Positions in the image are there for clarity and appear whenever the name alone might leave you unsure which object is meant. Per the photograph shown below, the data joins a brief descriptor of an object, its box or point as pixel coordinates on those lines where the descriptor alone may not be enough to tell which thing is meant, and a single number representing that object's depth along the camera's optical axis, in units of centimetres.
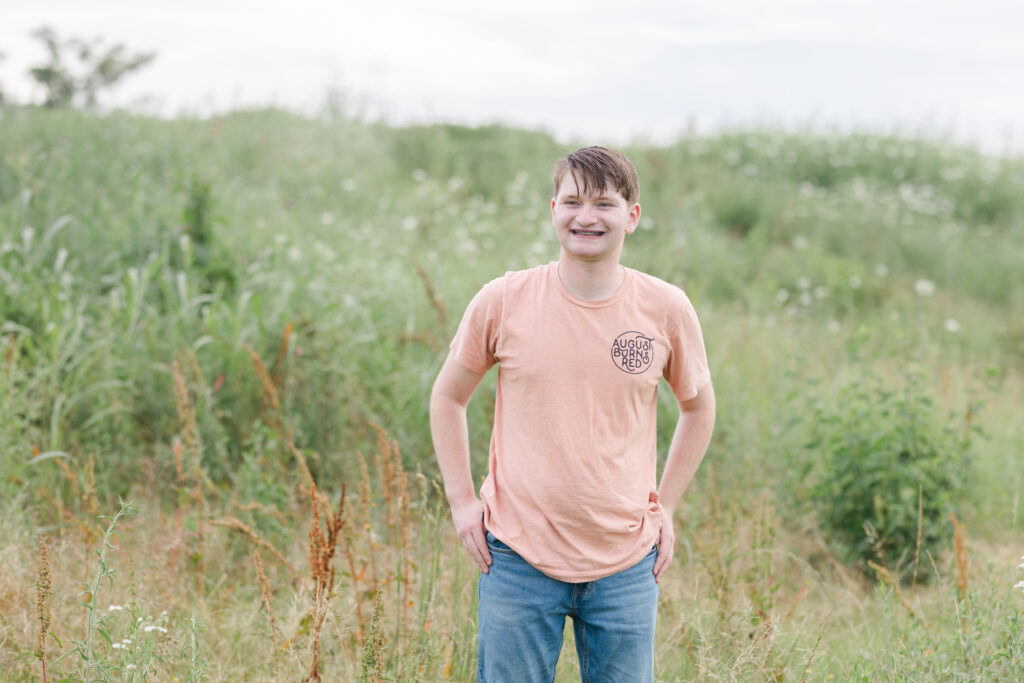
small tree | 1143
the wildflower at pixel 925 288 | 834
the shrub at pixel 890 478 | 429
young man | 217
